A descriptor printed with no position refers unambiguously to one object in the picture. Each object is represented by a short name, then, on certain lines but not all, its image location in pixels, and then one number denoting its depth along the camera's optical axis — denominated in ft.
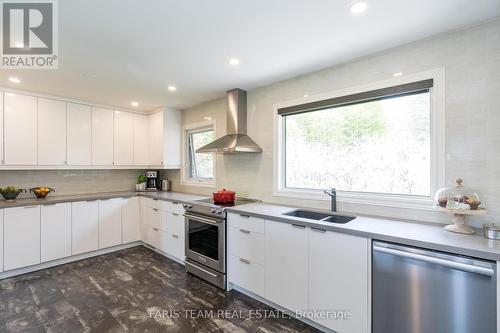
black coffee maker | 15.48
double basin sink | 7.64
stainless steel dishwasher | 4.49
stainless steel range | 8.89
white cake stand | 5.35
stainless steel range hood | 10.21
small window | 13.44
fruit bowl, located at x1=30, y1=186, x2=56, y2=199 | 11.39
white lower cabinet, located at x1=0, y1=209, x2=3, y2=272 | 9.50
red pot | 10.02
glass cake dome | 5.53
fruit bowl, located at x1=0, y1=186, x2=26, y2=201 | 10.49
